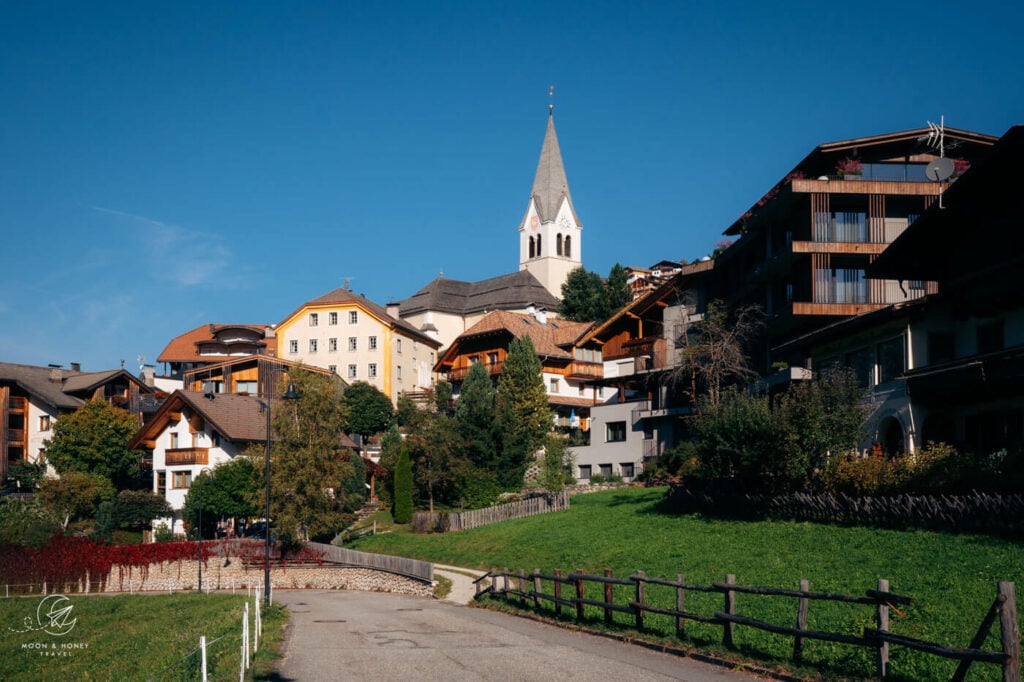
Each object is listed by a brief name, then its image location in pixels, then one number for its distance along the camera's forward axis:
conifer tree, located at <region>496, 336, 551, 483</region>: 57.75
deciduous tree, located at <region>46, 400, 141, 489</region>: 72.44
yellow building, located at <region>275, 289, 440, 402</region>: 102.19
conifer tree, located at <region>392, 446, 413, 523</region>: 57.88
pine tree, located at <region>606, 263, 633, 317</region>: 110.69
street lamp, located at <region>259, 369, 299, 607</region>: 35.04
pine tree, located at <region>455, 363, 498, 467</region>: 56.91
